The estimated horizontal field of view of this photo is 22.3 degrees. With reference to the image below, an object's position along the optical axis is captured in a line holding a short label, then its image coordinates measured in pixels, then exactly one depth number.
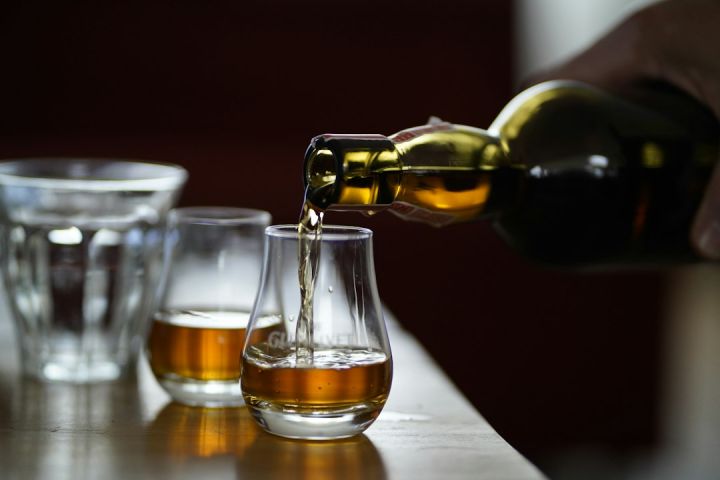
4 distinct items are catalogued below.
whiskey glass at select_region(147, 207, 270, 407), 0.78
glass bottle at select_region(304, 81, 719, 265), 0.81
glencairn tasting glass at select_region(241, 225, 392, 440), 0.72
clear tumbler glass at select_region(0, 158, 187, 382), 0.84
